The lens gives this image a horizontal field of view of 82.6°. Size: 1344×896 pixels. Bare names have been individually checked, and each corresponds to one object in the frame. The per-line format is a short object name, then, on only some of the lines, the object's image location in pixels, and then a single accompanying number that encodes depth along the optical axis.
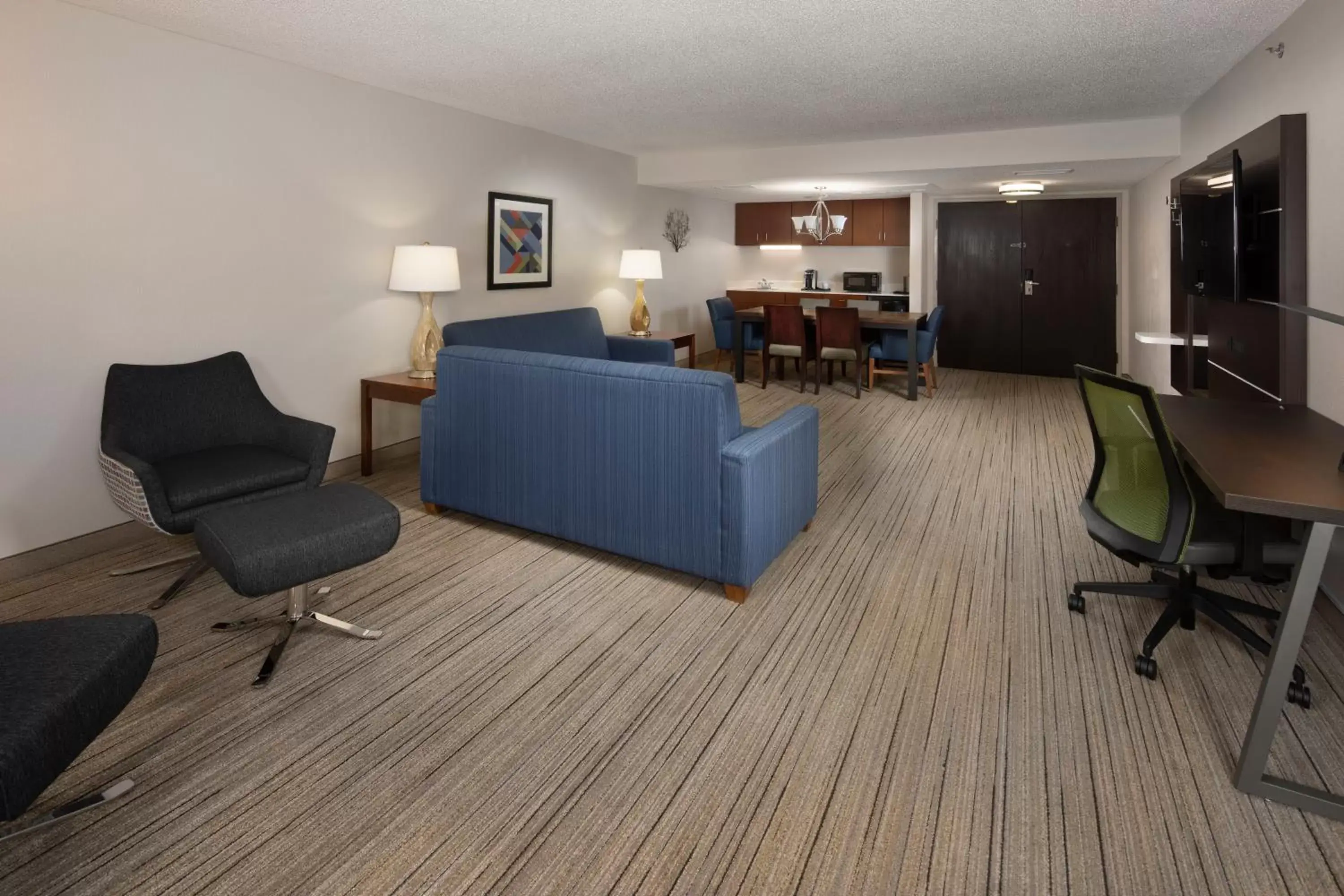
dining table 6.70
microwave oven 8.56
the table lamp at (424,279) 4.25
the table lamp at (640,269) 6.30
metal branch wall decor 7.65
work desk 1.69
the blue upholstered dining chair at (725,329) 7.65
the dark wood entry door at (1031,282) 7.84
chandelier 7.33
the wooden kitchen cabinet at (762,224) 9.05
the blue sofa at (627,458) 2.75
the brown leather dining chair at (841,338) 6.78
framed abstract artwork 5.29
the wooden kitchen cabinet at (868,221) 8.45
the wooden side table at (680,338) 6.61
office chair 2.13
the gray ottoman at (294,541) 2.20
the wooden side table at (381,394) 4.09
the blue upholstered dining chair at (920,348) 6.85
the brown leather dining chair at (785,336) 7.08
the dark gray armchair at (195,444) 2.80
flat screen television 3.15
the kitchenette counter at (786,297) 8.54
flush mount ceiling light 6.78
